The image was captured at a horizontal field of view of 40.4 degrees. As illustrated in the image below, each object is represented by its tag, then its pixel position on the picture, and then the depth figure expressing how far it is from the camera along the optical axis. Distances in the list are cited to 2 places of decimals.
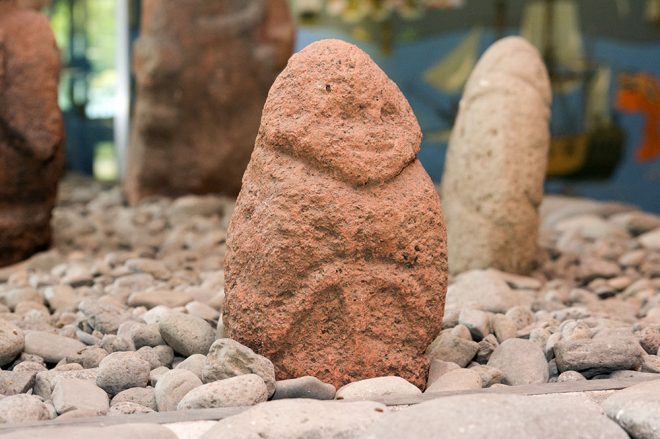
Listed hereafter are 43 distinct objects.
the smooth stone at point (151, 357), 2.85
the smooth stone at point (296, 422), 2.12
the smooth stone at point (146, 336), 3.01
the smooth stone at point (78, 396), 2.39
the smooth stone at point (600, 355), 2.79
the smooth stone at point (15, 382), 2.60
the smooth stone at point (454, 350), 2.97
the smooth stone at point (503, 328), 3.27
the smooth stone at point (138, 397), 2.54
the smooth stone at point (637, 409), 2.23
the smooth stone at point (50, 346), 2.97
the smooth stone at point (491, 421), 2.04
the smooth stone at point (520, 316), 3.48
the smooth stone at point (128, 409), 2.40
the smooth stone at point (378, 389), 2.53
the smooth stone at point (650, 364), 2.87
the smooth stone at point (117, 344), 3.01
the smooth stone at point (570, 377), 2.77
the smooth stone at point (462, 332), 3.18
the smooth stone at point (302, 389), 2.50
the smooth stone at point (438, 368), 2.83
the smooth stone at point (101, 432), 2.06
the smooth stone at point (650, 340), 3.11
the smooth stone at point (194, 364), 2.72
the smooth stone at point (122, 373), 2.61
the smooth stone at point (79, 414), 2.28
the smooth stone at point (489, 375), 2.76
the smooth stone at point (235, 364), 2.53
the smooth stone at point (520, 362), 2.81
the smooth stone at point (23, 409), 2.28
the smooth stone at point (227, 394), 2.37
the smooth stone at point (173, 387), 2.48
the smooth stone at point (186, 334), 2.94
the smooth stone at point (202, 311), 3.45
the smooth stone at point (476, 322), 3.24
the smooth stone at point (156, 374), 2.71
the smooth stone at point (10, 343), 2.87
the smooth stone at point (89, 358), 2.90
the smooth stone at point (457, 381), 2.65
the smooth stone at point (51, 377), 2.60
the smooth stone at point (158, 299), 3.74
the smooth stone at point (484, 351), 3.04
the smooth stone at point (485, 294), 3.77
